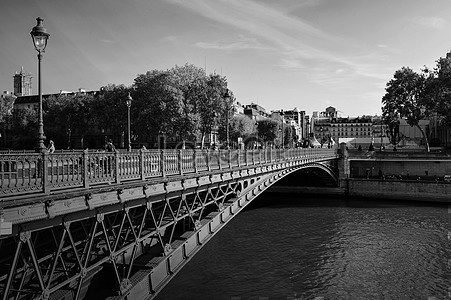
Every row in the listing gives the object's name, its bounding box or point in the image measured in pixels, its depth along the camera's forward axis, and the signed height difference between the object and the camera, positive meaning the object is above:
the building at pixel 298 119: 174.38 +12.04
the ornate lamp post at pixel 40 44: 9.61 +2.53
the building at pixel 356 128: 189.75 +8.37
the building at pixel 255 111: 126.54 +11.49
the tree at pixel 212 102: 46.97 +5.20
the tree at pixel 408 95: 64.94 +8.37
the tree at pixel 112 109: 57.00 +5.34
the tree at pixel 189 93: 45.47 +6.17
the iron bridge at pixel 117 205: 7.93 -1.57
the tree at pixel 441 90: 58.78 +8.39
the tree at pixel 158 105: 44.66 +4.67
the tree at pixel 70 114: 65.69 +5.24
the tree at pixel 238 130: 69.98 +3.04
